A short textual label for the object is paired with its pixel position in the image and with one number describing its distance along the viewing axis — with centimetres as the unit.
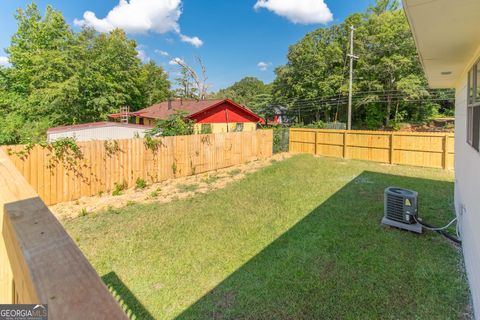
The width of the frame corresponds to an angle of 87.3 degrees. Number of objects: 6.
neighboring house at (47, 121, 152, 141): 1076
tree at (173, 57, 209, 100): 2104
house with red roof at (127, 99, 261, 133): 1608
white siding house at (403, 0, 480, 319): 202
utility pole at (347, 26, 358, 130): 1673
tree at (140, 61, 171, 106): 3034
